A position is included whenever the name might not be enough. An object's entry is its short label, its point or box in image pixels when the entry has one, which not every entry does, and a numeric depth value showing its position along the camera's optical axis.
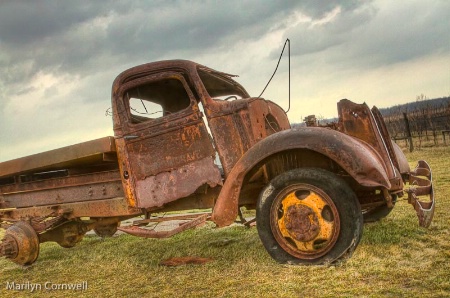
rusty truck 2.95
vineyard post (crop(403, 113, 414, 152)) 17.31
